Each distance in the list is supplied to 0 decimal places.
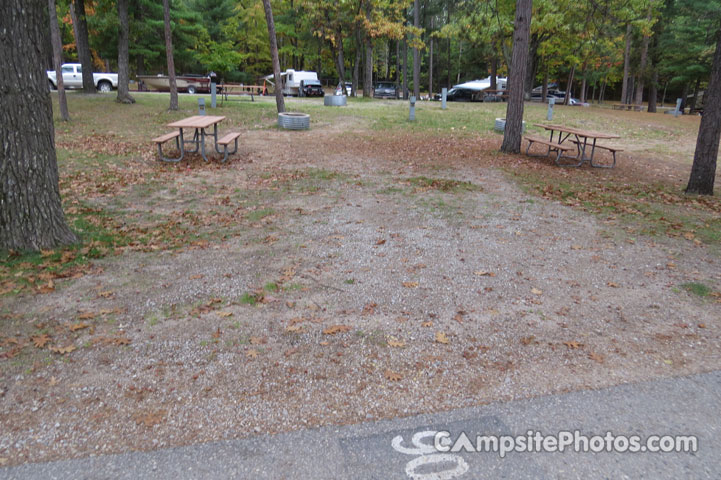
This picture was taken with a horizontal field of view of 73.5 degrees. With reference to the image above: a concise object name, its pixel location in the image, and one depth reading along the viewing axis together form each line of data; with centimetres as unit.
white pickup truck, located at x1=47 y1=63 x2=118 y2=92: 2825
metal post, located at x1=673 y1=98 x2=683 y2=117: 2815
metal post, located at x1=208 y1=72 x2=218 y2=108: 1998
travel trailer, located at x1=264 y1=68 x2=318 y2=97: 3231
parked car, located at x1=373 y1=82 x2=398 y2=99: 3394
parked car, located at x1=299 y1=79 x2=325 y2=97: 3169
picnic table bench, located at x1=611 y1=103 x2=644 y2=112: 3125
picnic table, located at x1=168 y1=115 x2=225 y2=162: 1014
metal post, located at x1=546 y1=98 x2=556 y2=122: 2020
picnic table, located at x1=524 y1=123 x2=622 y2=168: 1052
